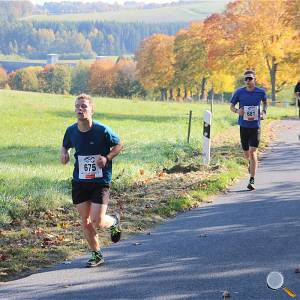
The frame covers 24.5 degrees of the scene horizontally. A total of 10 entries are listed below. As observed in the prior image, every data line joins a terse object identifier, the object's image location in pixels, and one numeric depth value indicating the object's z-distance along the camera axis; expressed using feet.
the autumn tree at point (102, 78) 400.06
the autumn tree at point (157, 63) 303.07
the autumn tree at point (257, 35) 140.15
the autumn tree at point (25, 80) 479.00
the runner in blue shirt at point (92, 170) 23.31
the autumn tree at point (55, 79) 471.62
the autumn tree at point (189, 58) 267.80
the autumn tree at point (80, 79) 466.13
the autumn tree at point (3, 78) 504.35
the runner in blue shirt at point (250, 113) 40.34
